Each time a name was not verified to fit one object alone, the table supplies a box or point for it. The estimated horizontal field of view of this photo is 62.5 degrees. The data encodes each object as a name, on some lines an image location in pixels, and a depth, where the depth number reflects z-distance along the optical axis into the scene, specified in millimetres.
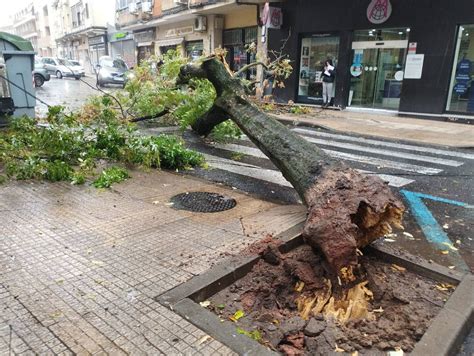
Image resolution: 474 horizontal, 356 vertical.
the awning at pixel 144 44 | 30612
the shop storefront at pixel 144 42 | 30328
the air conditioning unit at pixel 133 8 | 29219
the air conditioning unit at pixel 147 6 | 26984
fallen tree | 3111
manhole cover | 4785
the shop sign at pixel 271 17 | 16178
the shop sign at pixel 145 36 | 30175
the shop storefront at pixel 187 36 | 22656
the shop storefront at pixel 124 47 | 35969
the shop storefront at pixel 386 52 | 12361
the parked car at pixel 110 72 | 26688
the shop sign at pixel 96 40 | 44141
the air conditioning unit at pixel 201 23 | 22344
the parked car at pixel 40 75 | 24622
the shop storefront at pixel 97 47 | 44100
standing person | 15164
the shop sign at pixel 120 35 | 36759
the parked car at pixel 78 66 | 34219
